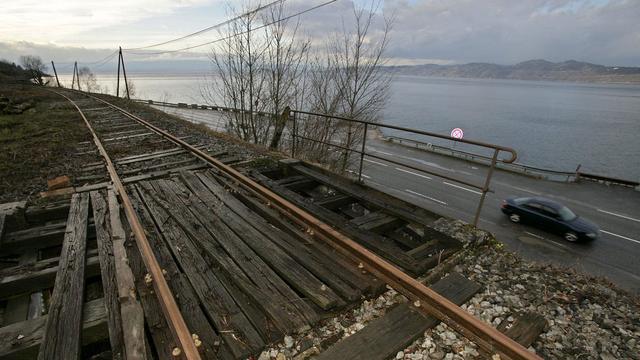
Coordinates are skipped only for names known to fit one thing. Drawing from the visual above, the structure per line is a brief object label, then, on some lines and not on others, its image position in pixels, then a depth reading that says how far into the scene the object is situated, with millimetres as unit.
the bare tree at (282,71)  15422
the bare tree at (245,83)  15211
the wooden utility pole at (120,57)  30003
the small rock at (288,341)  2561
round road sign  27312
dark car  15141
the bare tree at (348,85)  17477
